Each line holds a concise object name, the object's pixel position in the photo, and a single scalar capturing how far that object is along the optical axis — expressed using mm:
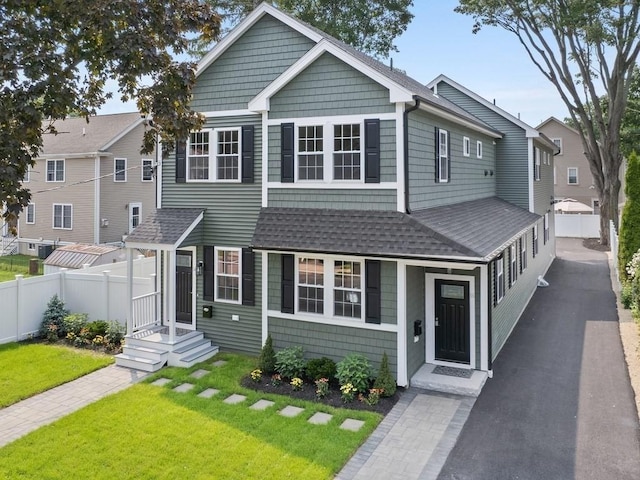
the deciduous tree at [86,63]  8109
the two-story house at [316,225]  11016
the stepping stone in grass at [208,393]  10505
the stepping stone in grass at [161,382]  11183
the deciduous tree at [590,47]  25613
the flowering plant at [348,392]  10180
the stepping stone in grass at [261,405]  9906
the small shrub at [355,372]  10406
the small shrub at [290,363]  11258
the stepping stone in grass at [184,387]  10812
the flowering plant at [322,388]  10391
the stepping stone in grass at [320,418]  9266
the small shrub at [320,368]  10922
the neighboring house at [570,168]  45281
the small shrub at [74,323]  14352
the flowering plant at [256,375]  11133
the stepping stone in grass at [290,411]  9609
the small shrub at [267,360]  11484
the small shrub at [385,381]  10289
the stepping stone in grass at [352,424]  9023
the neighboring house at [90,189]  28828
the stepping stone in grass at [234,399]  10192
